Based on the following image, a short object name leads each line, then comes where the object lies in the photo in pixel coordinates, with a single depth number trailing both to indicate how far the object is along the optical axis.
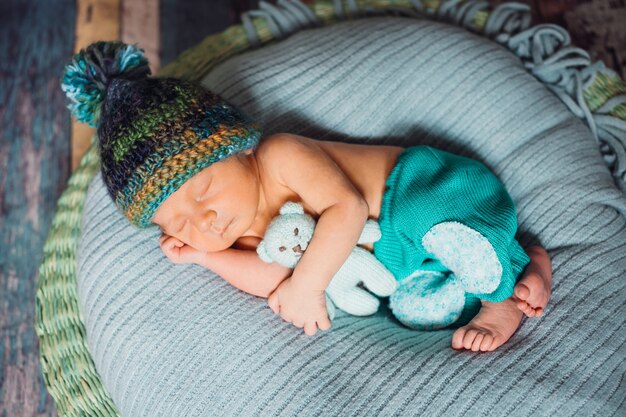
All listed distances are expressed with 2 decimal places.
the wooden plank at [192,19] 1.95
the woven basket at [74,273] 1.20
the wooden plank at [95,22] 1.91
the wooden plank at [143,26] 1.91
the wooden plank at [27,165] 1.49
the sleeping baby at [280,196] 0.97
